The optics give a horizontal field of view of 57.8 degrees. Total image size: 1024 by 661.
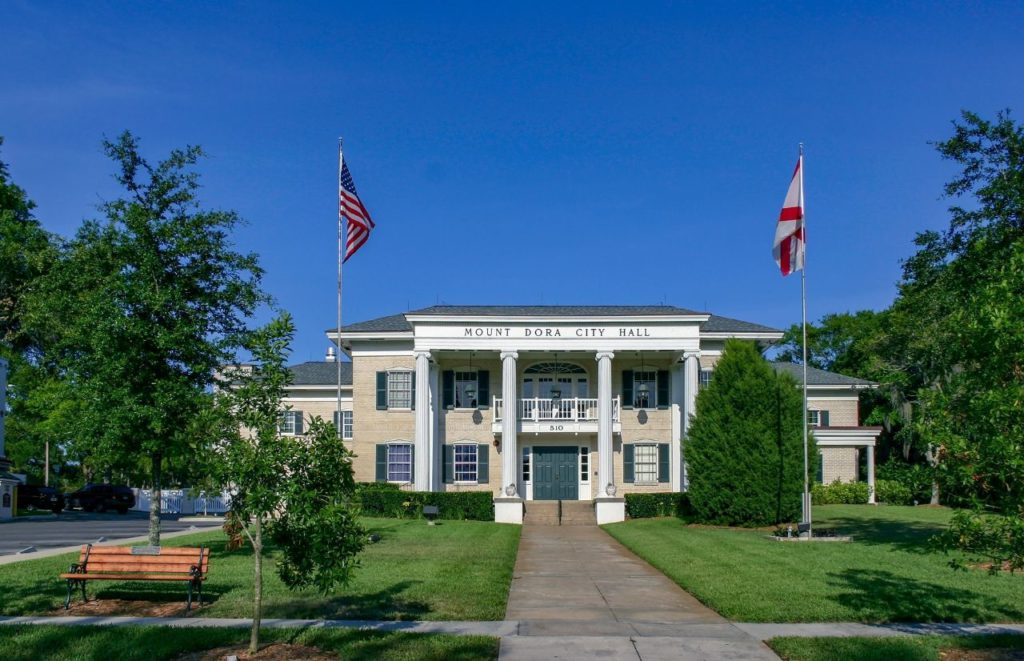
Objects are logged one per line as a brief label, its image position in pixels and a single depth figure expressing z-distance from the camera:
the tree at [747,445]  29.48
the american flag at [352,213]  26.28
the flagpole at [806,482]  25.44
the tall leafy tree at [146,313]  19.09
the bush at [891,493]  44.53
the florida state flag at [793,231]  26.14
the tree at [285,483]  10.57
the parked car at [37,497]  45.34
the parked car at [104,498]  46.33
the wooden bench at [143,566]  13.80
